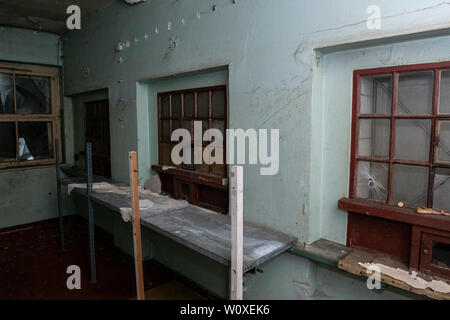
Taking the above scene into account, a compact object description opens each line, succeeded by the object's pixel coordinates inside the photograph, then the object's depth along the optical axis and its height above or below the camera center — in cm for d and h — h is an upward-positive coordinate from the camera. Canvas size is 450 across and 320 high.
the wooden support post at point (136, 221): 198 -55
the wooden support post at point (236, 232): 132 -42
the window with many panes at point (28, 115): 431 +30
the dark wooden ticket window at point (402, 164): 150 -15
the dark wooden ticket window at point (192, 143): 249 -8
